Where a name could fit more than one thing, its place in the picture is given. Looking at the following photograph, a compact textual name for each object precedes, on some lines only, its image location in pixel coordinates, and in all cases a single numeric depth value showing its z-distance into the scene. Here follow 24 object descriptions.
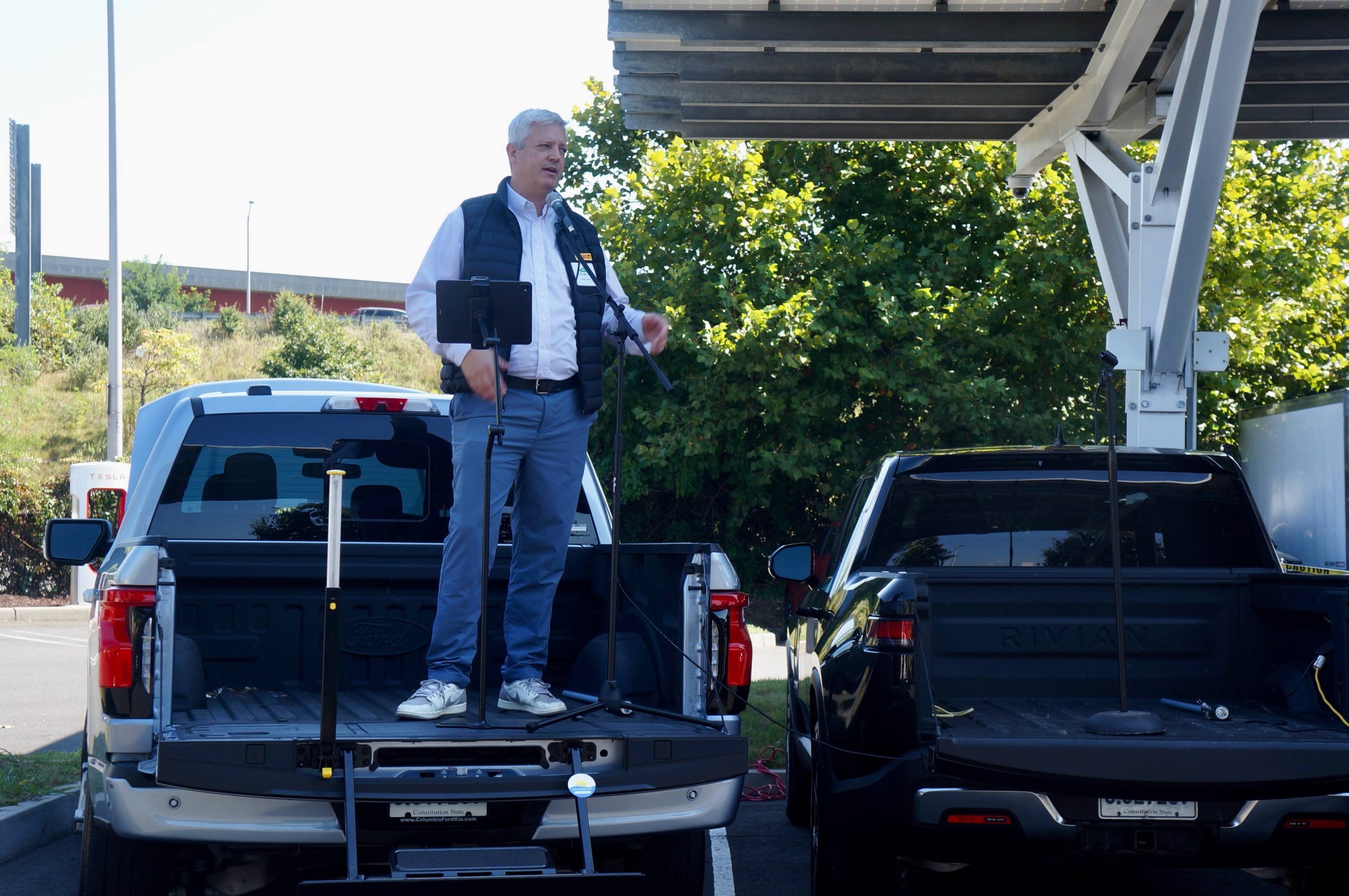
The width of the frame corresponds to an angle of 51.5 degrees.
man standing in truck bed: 4.57
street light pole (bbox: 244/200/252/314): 66.12
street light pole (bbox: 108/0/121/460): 20.28
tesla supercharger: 17.58
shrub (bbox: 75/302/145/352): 42.28
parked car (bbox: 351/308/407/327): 53.50
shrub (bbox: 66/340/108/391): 40.31
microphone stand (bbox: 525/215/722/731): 4.18
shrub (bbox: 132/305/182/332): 44.06
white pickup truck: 3.69
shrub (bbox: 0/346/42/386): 28.88
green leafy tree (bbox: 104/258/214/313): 60.09
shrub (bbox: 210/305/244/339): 50.62
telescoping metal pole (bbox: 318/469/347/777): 3.51
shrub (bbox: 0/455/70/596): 20.97
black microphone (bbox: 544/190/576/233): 4.61
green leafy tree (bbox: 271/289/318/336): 45.69
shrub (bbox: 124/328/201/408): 36.88
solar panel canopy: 9.20
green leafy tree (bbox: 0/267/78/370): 40.59
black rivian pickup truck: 3.95
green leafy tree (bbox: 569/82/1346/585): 15.99
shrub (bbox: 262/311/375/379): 37.44
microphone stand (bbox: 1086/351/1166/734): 4.09
